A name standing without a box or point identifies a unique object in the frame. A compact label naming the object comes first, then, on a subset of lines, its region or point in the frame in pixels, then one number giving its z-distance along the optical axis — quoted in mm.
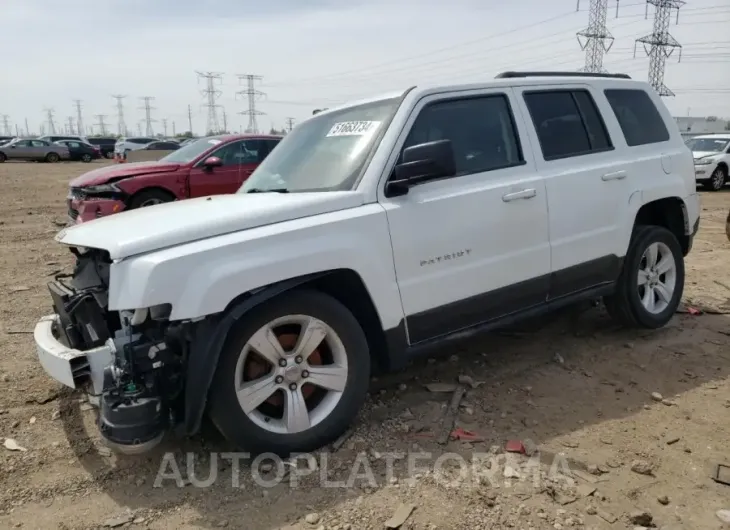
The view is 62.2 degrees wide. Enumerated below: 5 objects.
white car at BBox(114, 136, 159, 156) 32000
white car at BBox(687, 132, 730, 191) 18281
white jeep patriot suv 2877
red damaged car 8930
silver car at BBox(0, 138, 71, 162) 37531
